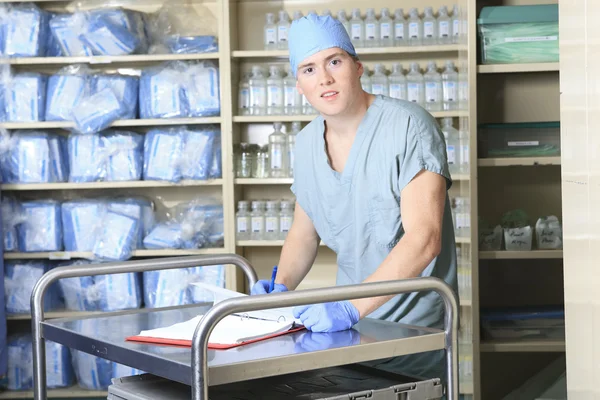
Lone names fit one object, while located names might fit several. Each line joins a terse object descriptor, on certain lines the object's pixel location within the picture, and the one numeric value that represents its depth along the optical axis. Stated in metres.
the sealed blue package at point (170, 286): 3.92
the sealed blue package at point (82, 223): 3.92
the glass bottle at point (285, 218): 3.84
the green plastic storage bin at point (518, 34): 3.57
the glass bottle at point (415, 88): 3.77
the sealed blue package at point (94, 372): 3.94
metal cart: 1.21
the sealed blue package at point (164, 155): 3.84
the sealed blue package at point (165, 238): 3.85
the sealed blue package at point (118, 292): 3.94
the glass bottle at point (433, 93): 3.76
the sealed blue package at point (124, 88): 3.86
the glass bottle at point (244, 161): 3.87
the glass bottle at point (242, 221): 3.83
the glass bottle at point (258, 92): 3.85
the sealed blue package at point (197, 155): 3.84
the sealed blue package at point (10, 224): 3.93
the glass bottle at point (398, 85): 3.77
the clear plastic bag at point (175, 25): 3.96
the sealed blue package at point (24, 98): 3.89
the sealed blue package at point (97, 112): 3.81
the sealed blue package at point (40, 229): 3.94
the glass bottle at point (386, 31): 3.79
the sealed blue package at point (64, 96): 3.89
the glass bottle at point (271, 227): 3.85
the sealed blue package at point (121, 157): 3.90
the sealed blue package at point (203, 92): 3.82
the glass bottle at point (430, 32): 3.77
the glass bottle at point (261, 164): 3.89
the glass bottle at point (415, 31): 3.78
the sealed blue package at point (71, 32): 3.89
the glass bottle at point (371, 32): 3.79
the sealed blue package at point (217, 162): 3.88
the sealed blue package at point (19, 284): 3.94
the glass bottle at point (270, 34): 3.85
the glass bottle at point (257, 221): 3.84
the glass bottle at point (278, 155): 3.84
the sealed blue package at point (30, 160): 3.90
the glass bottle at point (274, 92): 3.83
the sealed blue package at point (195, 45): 3.84
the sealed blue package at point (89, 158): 3.90
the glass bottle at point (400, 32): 3.79
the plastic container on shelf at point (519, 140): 3.63
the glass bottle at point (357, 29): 3.80
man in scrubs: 1.87
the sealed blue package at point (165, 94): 3.83
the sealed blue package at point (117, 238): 3.81
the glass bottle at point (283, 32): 3.84
